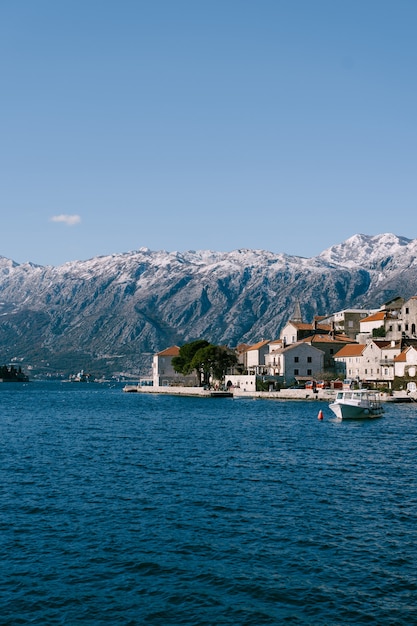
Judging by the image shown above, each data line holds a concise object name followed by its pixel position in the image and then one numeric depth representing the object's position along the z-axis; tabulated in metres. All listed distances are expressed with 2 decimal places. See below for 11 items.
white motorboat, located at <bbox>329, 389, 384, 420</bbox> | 90.56
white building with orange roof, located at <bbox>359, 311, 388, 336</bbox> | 173.12
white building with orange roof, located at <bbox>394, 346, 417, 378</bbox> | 130.12
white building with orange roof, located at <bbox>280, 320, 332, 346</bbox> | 181.00
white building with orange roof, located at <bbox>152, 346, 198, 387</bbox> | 197.31
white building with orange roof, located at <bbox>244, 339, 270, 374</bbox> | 173.05
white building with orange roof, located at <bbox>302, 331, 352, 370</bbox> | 163.00
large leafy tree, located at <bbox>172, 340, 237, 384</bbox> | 167.12
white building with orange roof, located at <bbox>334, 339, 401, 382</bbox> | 140.88
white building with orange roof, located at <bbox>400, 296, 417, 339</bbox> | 155.38
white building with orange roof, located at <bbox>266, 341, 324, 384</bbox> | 155.90
